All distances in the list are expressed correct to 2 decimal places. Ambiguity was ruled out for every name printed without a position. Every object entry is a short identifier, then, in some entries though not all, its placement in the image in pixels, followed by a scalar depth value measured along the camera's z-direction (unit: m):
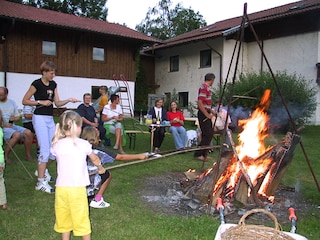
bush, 13.59
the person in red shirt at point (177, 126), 8.80
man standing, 7.24
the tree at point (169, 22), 39.81
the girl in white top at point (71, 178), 3.02
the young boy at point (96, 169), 4.07
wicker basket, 2.54
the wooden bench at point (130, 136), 9.19
